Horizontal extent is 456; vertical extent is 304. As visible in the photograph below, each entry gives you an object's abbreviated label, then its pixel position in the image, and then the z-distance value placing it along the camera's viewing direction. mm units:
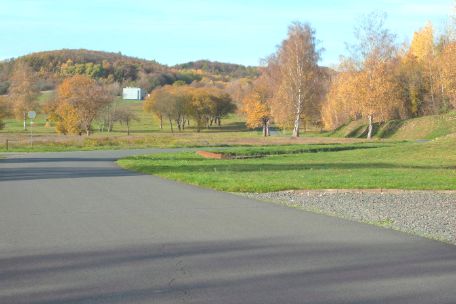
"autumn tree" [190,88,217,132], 104438
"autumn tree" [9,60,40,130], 103312
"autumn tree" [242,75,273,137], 78438
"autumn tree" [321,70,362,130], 60781
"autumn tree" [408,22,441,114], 67438
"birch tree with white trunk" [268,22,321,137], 63219
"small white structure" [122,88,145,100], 176362
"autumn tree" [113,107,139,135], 100069
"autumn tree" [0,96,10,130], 90325
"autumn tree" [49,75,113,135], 81500
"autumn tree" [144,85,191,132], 101188
